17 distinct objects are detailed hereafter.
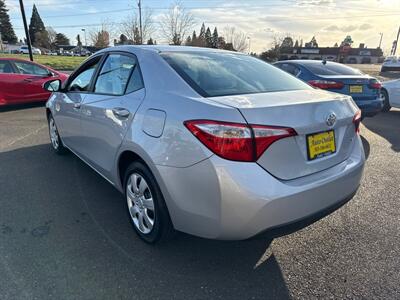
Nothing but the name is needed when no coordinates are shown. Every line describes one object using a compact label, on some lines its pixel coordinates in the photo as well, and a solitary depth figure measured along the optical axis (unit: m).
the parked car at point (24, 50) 67.79
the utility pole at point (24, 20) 15.40
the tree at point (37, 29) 85.81
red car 8.78
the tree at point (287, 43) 77.62
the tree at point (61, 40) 102.32
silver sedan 1.99
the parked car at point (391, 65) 32.49
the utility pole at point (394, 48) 54.81
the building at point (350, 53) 78.14
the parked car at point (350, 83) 6.31
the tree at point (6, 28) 86.50
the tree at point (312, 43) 96.56
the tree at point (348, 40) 80.62
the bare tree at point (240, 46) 55.88
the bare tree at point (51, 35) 90.69
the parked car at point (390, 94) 9.15
